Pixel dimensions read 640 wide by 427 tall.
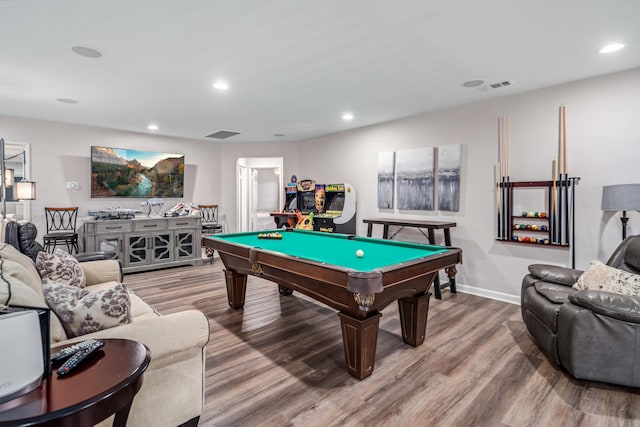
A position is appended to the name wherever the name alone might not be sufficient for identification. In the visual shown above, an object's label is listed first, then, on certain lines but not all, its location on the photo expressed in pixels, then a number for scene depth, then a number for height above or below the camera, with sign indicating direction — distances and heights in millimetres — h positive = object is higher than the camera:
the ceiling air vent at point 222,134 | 6133 +1438
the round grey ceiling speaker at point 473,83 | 3512 +1371
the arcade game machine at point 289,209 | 5891 -16
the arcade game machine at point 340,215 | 5586 -119
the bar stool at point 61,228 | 4894 -324
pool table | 2186 -487
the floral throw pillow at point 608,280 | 2387 -560
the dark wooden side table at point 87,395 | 902 -562
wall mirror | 5004 +247
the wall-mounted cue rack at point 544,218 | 3541 -110
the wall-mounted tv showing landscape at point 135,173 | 5656 +651
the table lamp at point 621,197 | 2799 +93
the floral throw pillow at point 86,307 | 1504 -472
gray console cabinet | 5184 -546
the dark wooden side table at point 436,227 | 4102 -243
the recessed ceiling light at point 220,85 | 3521 +1367
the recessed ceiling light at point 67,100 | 4082 +1371
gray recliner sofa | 2117 -867
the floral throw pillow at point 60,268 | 2365 -457
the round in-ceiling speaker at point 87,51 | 2715 +1338
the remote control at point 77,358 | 1089 -530
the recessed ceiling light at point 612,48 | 2697 +1349
